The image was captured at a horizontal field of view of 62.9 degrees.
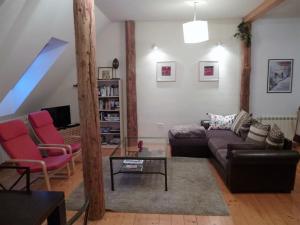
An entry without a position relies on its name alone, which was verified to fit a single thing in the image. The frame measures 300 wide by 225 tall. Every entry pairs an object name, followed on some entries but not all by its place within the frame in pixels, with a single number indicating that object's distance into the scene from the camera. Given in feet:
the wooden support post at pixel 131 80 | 16.53
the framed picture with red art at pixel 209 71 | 16.90
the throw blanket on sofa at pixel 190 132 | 14.14
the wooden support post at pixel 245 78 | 16.43
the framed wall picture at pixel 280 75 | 16.56
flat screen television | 15.31
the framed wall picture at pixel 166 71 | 17.03
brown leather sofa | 9.26
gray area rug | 8.82
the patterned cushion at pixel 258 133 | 10.57
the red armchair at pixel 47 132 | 12.27
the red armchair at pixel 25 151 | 9.77
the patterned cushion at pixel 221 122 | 15.35
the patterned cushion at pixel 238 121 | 13.85
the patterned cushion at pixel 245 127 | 12.97
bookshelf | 16.76
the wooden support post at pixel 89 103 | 7.56
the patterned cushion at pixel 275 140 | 9.69
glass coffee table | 10.44
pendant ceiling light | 12.48
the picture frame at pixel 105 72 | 17.18
